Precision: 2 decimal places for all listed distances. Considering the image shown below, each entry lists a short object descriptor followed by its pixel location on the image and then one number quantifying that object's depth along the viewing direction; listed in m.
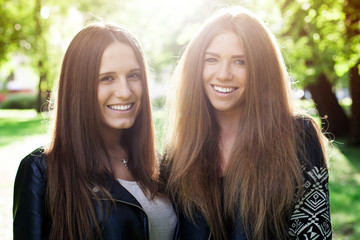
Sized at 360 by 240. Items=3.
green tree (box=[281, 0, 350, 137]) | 8.04
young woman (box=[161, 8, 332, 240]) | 2.99
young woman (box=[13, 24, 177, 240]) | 2.71
